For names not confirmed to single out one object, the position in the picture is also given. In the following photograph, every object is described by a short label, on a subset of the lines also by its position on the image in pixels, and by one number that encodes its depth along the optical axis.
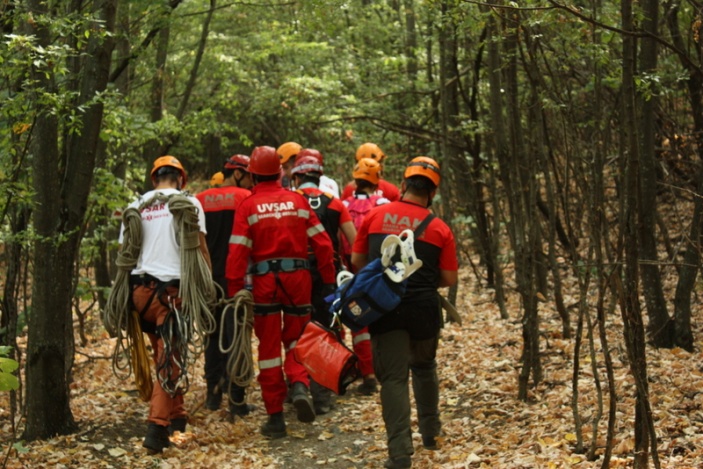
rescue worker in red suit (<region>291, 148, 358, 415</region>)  8.04
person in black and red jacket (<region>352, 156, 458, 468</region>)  5.84
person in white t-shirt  6.71
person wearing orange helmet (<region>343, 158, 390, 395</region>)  8.38
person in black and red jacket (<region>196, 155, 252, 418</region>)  8.09
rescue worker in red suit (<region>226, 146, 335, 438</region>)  7.08
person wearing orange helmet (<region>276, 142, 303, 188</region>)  9.29
